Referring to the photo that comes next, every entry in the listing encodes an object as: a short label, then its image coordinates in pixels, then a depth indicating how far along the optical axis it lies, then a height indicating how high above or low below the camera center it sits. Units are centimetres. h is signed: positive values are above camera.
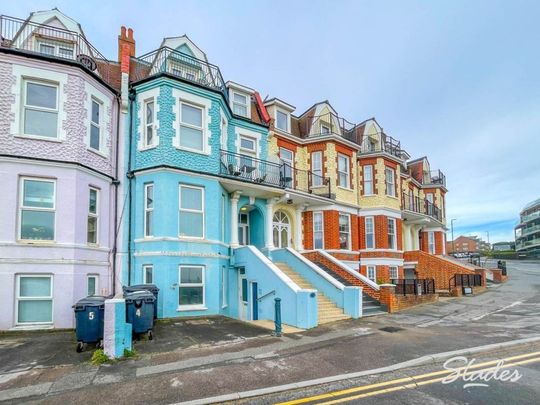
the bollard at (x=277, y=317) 1054 -204
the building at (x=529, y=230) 8825 +300
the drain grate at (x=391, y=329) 1102 -259
